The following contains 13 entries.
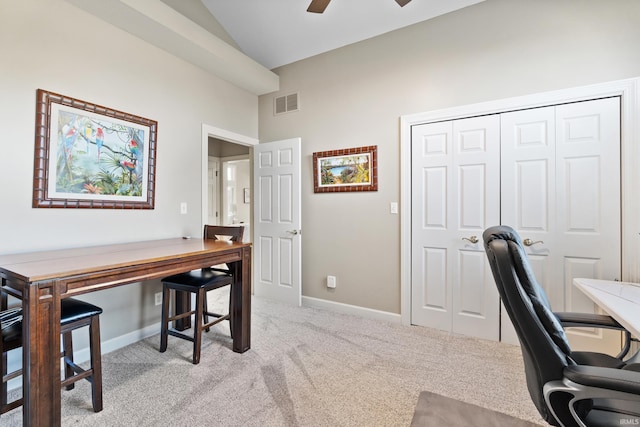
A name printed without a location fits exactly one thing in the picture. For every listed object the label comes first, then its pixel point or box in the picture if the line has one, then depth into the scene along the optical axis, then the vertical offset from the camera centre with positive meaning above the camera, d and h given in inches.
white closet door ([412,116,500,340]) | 103.0 -2.0
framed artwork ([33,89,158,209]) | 81.4 +17.9
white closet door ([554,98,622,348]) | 86.7 +4.9
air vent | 144.2 +55.1
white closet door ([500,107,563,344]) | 94.1 +9.7
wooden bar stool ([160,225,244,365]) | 86.4 -21.9
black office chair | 36.1 -18.5
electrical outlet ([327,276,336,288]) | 134.5 -30.2
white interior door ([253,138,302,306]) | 140.2 -3.0
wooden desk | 51.7 -13.4
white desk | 50.3 -17.2
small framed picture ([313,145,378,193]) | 124.1 +19.9
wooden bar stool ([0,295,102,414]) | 59.6 -25.5
